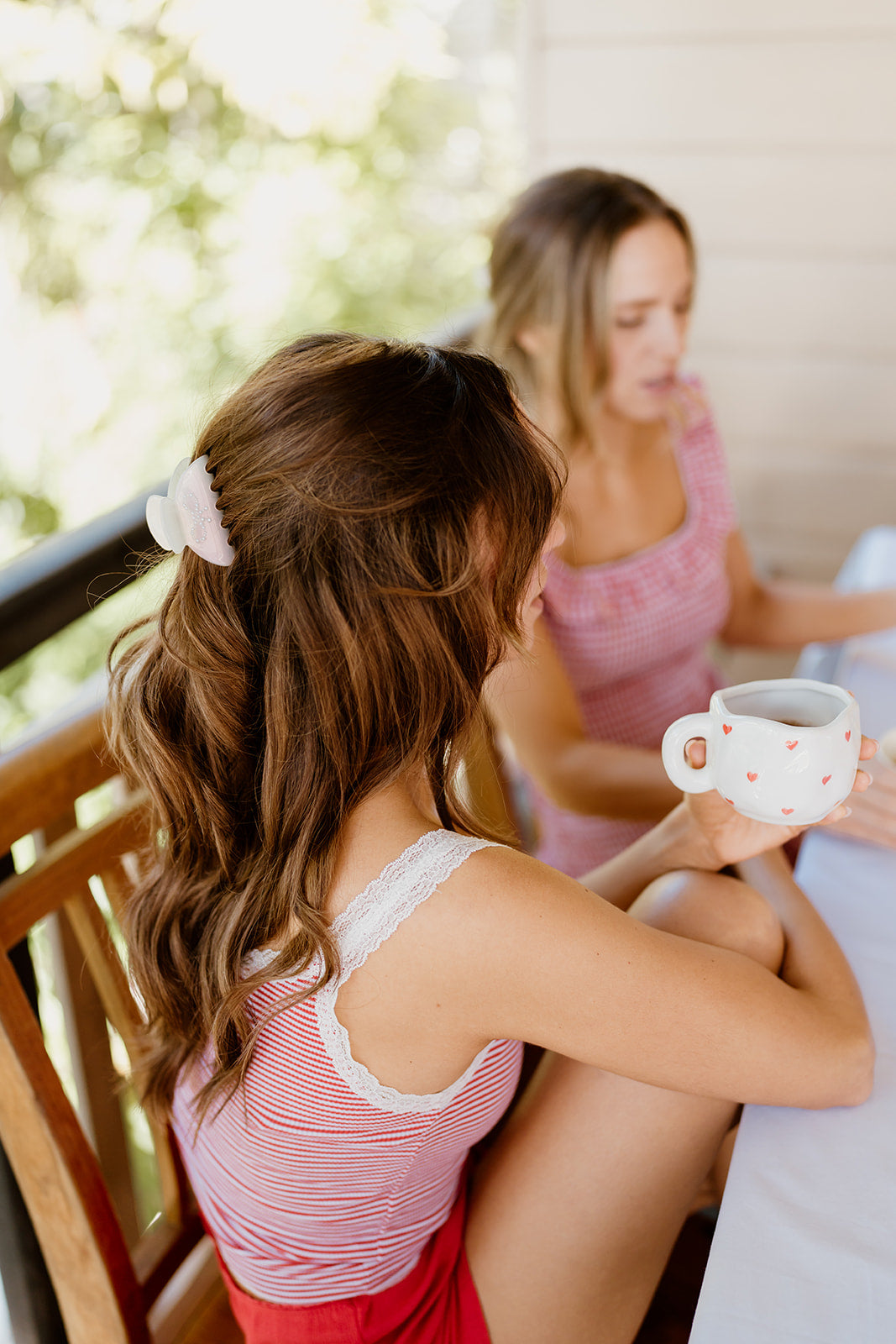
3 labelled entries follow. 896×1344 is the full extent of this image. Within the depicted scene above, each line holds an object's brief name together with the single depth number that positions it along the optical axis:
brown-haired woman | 0.72
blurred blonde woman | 1.38
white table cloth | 0.62
